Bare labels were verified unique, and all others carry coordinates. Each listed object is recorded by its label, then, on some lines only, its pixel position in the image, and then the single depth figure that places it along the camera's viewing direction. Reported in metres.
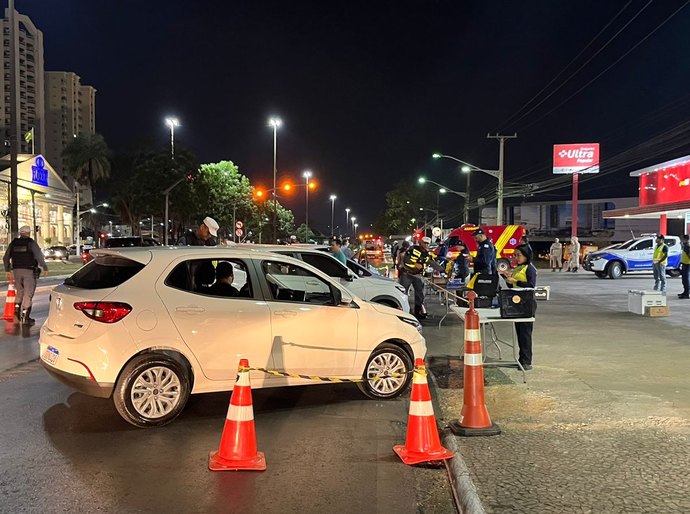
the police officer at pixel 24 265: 11.20
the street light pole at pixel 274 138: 36.20
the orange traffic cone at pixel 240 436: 4.60
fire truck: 29.36
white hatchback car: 5.48
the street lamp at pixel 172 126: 43.50
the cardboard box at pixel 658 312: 13.05
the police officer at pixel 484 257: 14.90
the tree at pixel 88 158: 68.75
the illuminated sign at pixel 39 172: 45.81
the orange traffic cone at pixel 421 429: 4.82
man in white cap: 12.05
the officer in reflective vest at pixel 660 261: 16.72
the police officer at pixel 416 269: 12.80
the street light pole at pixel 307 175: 47.24
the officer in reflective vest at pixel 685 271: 16.45
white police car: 25.95
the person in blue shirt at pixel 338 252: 13.16
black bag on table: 7.53
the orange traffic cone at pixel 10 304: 12.17
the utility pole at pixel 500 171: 34.17
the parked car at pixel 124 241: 23.52
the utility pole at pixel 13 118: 20.06
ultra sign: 51.00
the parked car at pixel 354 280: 10.35
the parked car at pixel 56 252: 47.69
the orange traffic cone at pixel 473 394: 5.32
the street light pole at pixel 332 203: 82.85
